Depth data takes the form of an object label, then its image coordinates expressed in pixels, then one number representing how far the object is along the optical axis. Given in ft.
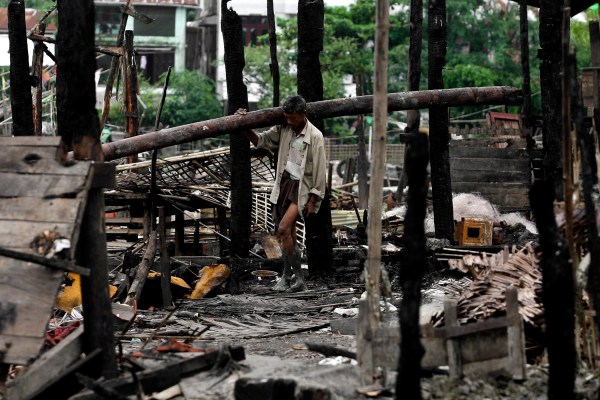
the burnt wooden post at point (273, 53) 55.77
